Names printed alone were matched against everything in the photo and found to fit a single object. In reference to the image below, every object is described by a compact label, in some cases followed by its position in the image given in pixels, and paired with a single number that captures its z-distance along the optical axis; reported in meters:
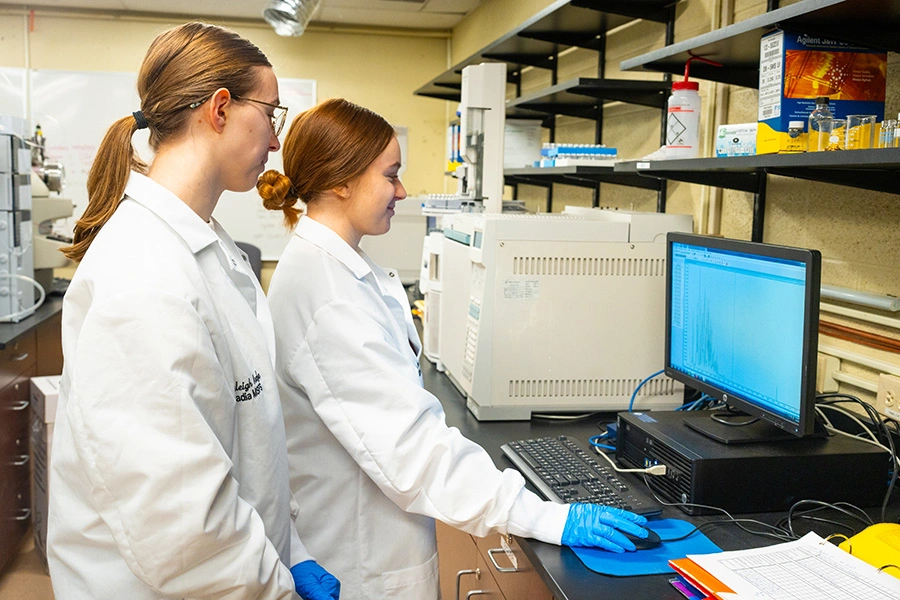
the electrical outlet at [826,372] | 1.66
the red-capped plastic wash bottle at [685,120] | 1.86
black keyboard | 1.32
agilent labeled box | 1.38
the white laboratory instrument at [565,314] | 1.81
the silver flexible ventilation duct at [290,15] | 4.03
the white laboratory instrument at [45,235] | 3.18
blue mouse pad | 1.13
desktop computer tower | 1.29
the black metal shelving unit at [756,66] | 1.23
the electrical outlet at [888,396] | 1.45
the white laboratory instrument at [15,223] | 2.75
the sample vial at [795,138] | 1.36
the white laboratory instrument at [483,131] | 2.61
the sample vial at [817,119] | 1.34
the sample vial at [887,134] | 1.19
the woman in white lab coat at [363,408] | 1.24
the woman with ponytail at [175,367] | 0.89
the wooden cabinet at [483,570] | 1.34
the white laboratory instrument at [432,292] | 2.35
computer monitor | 1.23
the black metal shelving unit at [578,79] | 2.41
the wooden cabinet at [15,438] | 2.73
